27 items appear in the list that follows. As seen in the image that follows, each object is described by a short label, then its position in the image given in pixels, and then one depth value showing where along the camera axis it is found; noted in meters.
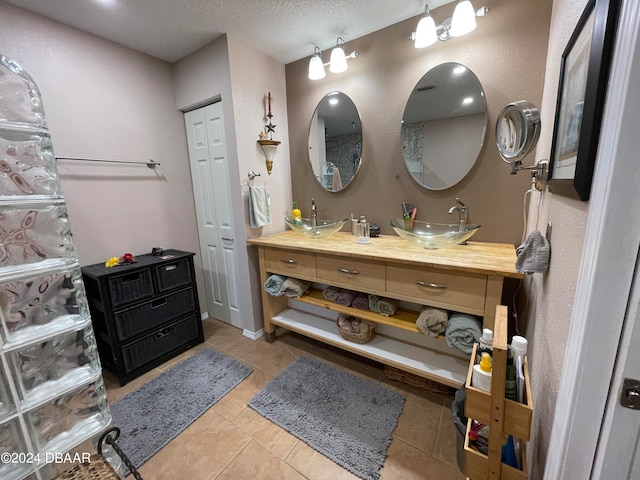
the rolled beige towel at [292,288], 1.97
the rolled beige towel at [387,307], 1.65
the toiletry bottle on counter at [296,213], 2.31
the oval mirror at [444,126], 1.55
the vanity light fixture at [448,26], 1.35
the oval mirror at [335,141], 1.99
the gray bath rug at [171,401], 1.38
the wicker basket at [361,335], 1.76
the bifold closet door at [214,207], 2.17
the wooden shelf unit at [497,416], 0.69
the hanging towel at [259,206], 2.02
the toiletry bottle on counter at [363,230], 1.89
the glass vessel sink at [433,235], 1.41
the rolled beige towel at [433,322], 1.38
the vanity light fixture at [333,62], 1.78
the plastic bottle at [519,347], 0.78
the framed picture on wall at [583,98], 0.46
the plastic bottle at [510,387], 0.73
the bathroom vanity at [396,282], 1.25
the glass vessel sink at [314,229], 1.91
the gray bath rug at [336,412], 1.28
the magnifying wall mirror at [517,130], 1.06
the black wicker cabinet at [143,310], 1.73
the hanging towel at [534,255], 0.85
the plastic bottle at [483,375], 0.74
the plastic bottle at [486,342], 0.81
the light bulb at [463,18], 1.35
